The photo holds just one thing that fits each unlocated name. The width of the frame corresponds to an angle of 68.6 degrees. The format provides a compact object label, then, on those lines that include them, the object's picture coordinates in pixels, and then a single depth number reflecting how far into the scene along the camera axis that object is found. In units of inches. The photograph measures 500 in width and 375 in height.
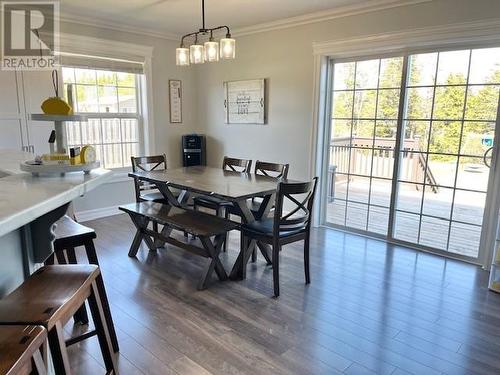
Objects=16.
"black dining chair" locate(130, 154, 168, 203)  151.6
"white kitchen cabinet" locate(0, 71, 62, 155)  150.3
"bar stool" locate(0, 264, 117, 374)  46.2
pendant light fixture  112.3
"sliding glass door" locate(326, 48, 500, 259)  128.2
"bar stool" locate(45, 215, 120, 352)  79.7
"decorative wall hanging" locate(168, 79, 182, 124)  204.4
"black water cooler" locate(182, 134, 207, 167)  206.7
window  174.9
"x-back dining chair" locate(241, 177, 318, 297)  103.0
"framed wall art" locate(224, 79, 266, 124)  183.6
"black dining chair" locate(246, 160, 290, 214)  138.6
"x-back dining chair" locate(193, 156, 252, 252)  140.0
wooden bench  113.0
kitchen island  42.6
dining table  113.9
